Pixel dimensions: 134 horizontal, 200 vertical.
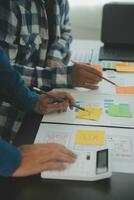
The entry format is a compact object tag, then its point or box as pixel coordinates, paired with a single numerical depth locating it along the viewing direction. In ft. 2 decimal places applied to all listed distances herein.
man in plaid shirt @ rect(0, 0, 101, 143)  4.79
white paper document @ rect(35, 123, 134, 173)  3.58
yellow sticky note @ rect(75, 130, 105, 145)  3.80
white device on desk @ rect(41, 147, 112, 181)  3.40
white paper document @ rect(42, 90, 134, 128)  4.14
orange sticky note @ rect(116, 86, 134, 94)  4.74
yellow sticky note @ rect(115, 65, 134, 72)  5.33
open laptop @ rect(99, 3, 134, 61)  6.43
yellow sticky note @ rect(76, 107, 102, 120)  4.23
